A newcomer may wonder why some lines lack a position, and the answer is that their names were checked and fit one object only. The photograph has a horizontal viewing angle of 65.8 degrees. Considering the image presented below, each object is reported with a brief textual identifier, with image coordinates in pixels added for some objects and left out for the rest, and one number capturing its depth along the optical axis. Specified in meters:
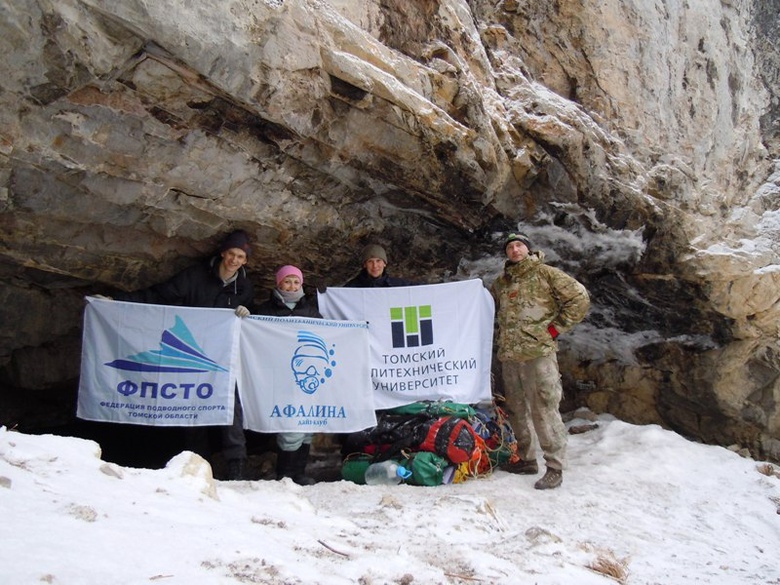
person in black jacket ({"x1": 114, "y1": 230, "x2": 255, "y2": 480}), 5.22
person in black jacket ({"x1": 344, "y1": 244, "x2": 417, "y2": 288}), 5.76
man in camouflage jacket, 4.98
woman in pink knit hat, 4.95
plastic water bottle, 4.68
